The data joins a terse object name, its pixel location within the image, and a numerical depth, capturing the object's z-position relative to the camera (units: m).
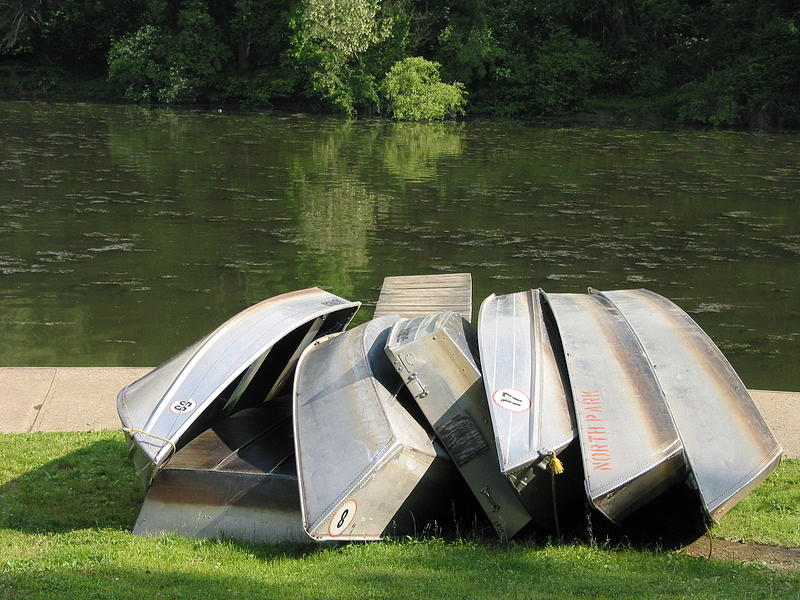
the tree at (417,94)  37.12
